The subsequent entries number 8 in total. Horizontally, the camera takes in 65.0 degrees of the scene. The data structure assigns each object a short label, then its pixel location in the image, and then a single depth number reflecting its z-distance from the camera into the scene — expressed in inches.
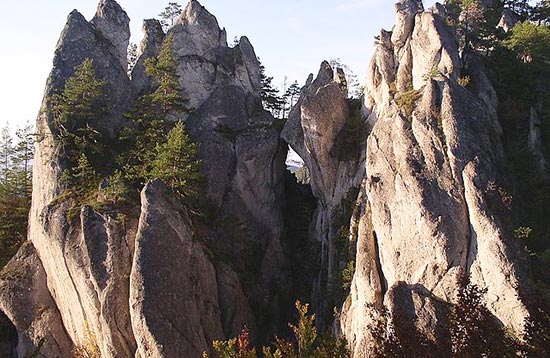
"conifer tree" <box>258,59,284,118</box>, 2032.5
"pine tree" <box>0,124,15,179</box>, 1947.6
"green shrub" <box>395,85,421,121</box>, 981.2
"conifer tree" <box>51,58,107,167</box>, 1290.6
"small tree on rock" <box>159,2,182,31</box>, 2138.3
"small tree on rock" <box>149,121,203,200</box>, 1165.1
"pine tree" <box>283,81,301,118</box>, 2445.9
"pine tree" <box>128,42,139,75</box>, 2237.9
